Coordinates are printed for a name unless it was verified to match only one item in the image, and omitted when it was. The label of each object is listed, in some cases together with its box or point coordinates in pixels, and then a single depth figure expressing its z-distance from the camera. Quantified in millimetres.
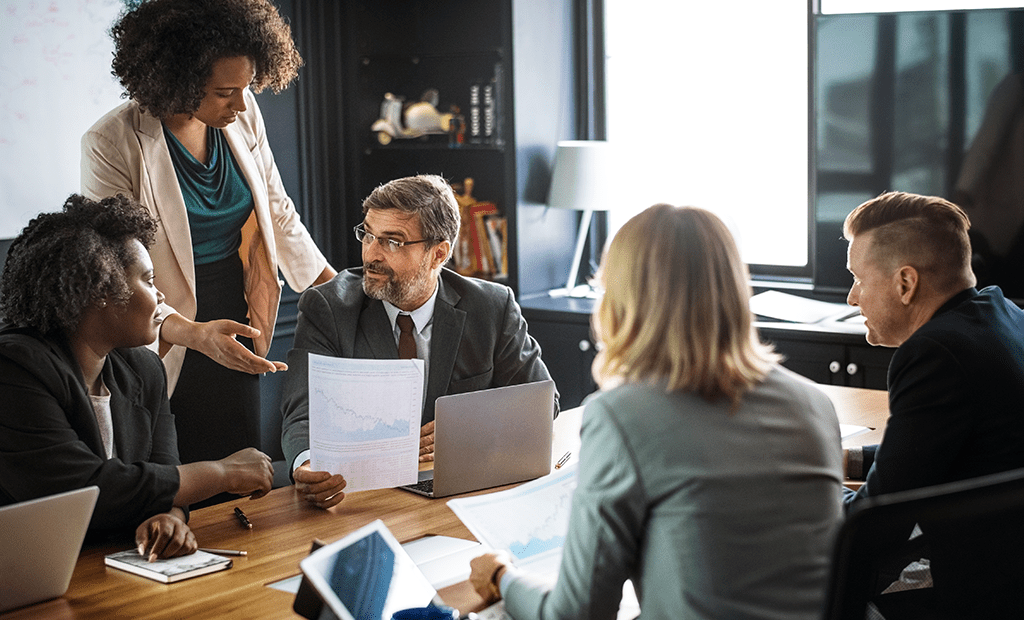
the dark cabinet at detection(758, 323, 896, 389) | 3450
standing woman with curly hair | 2682
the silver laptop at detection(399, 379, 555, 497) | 1964
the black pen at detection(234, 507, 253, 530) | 1889
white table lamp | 4180
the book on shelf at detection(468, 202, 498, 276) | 4430
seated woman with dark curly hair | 1771
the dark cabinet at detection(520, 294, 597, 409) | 4094
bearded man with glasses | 2422
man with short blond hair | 1699
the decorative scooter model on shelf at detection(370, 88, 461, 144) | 4512
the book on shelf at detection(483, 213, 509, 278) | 4441
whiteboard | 3520
